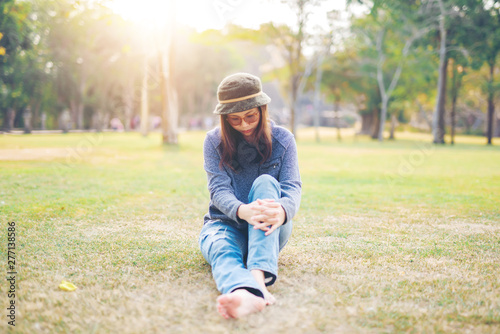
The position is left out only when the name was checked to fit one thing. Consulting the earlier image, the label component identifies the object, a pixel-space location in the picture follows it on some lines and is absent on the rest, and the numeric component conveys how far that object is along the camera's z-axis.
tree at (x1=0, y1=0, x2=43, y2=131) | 16.39
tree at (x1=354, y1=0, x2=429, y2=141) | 22.66
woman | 2.48
